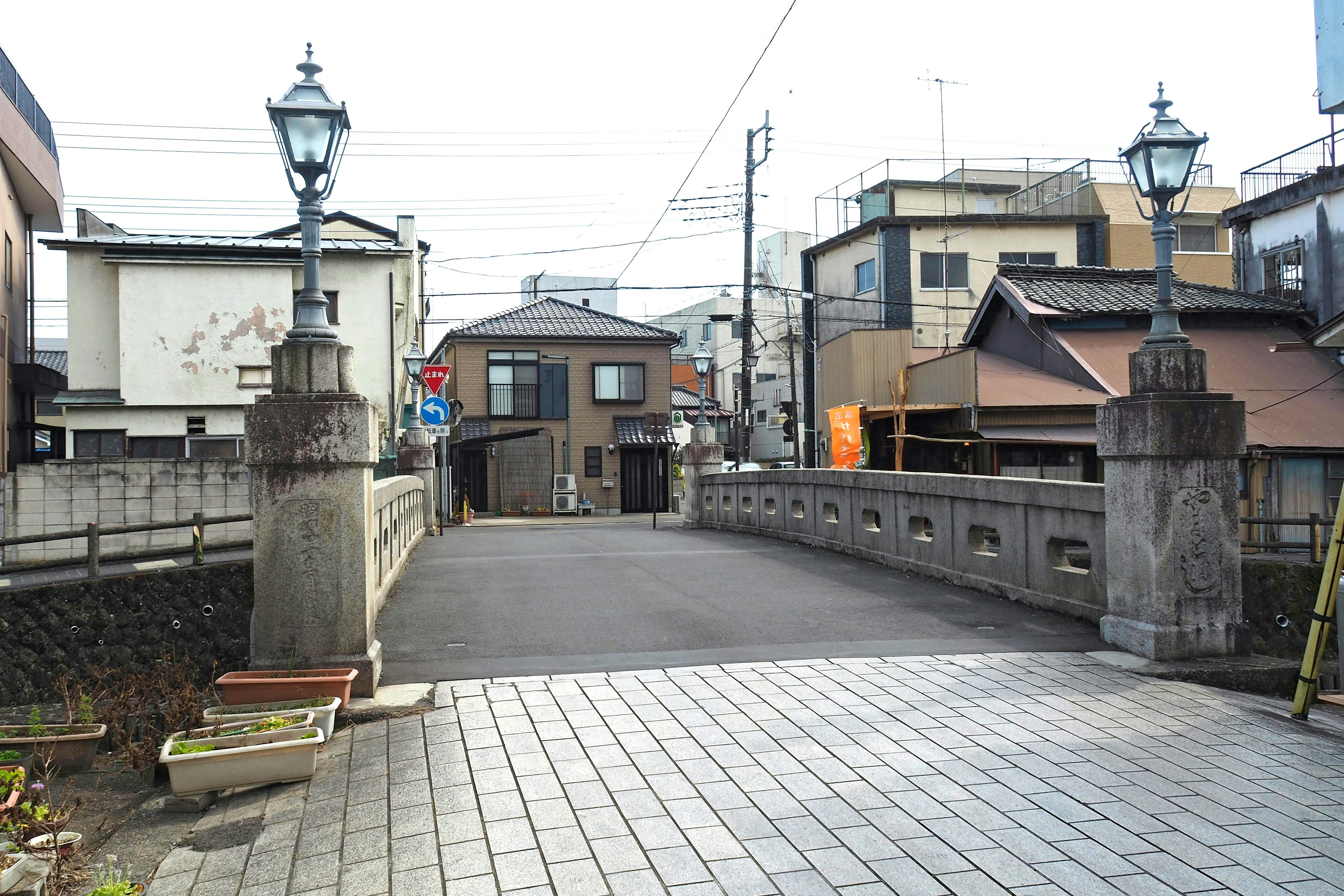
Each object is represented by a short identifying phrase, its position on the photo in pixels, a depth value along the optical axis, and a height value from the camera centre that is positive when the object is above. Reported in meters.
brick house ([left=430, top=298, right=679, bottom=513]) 39.09 +2.00
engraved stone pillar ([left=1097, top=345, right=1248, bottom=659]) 7.29 -0.55
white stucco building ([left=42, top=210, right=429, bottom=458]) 23.59 +3.03
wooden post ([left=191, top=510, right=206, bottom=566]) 9.44 -0.76
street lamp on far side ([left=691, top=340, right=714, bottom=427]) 21.12 +1.95
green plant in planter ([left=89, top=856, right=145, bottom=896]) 4.02 -1.79
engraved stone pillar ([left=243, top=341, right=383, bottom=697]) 6.37 -0.41
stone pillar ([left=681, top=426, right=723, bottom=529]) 22.09 -0.33
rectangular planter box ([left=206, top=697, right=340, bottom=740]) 5.67 -1.47
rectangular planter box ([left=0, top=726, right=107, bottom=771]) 6.38 -1.86
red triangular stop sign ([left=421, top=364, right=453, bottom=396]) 21.62 +1.73
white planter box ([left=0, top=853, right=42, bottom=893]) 4.12 -1.75
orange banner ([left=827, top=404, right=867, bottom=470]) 22.66 +0.27
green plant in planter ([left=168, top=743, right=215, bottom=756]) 5.24 -1.53
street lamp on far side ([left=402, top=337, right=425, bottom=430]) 22.27 +2.07
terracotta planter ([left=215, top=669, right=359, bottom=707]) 5.91 -1.37
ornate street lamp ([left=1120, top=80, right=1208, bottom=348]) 7.63 +2.10
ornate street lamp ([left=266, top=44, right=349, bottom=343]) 6.57 +2.06
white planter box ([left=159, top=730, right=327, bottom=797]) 5.12 -1.60
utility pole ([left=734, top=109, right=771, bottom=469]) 27.77 +4.27
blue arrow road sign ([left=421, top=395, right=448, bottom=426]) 20.62 +0.92
